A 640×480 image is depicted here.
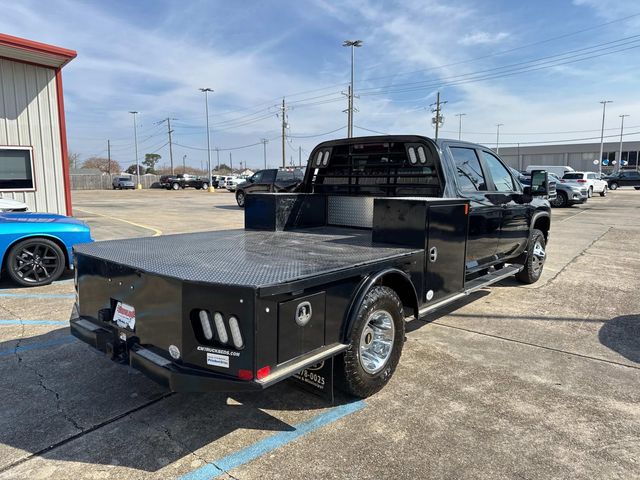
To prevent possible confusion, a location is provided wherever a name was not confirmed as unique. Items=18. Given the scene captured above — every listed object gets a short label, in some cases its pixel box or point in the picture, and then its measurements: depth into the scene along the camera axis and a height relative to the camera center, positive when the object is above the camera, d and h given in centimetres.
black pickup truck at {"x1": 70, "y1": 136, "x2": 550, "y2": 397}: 255 -62
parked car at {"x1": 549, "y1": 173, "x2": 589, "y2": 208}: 2255 -87
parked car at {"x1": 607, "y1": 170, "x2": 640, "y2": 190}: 4181 -17
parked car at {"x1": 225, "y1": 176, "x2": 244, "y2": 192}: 4219 -51
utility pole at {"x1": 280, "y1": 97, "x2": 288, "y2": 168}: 6097 +692
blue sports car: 620 -93
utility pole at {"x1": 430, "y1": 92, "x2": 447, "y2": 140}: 5216 +677
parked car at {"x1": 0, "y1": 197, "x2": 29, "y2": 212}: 831 -53
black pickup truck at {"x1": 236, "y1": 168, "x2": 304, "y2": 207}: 1962 -13
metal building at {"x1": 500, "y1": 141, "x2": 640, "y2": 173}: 8188 +425
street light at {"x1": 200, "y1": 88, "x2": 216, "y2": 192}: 4254 +84
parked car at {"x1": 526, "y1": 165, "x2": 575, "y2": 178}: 3472 +60
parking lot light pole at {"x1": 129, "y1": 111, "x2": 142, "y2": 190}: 5099 -40
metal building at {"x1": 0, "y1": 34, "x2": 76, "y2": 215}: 934 +98
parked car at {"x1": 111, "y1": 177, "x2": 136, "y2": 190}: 4894 -78
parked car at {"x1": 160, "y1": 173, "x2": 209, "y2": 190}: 4788 -54
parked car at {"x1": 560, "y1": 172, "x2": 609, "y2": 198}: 2581 -17
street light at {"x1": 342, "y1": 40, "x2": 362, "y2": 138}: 3253 +531
